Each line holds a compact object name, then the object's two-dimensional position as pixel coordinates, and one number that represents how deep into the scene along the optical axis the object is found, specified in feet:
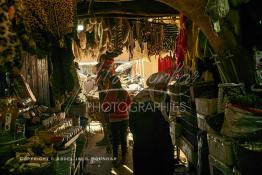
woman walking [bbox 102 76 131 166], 27.96
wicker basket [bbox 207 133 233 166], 11.61
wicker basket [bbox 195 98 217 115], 14.15
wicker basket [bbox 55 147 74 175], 12.36
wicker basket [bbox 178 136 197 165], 17.51
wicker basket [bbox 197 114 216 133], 13.39
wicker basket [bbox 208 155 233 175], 11.70
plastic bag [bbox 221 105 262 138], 10.27
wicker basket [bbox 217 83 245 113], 12.37
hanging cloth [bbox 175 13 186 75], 21.85
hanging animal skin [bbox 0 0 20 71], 11.40
